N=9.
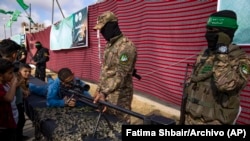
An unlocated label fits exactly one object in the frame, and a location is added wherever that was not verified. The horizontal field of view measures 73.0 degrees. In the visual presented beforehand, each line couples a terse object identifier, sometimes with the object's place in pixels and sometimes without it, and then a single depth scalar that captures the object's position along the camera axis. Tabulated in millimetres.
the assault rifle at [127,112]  820
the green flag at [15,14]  13505
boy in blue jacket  2032
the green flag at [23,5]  10944
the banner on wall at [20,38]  13749
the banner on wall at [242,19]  2388
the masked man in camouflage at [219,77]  1120
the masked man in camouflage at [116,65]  1773
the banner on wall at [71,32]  6091
